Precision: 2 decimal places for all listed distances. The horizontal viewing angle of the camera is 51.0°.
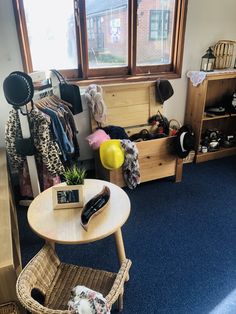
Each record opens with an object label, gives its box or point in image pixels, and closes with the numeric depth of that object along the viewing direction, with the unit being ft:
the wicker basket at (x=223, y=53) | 8.95
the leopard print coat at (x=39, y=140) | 6.11
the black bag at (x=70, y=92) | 7.02
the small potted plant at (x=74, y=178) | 4.31
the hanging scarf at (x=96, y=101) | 7.32
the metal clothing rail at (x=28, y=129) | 5.99
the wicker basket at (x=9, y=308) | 3.69
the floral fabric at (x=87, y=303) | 2.72
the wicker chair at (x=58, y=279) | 3.27
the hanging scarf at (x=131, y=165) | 6.98
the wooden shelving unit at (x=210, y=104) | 8.90
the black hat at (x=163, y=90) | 8.31
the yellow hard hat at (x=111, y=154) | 6.37
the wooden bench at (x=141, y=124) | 7.65
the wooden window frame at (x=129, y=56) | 7.11
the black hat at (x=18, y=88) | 5.34
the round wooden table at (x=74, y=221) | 3.80
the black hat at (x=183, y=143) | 7.73
